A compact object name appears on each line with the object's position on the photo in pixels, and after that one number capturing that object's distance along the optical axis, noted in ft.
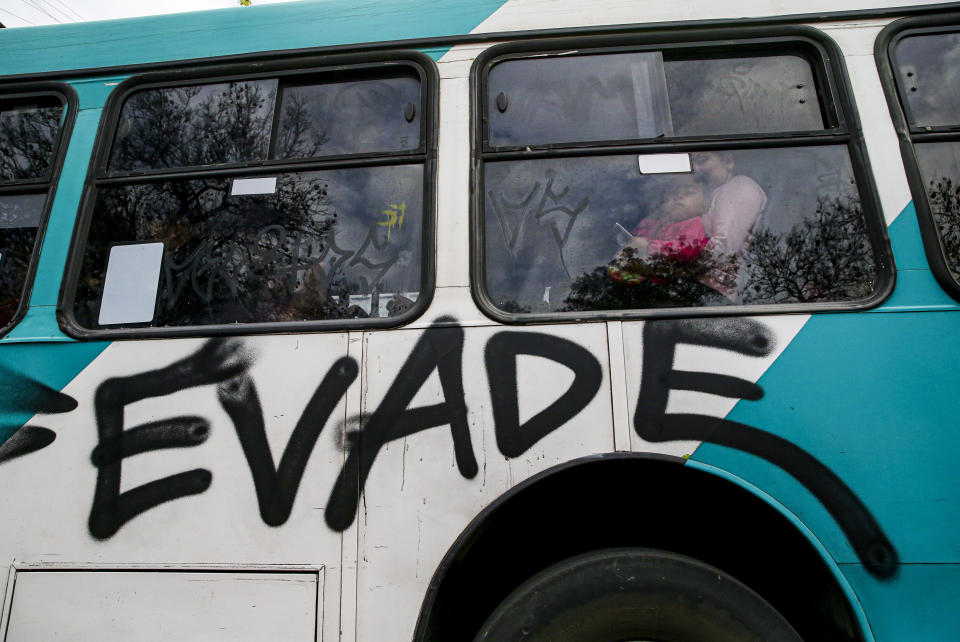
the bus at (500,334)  5.71
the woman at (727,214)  6.33
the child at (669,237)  6.41
